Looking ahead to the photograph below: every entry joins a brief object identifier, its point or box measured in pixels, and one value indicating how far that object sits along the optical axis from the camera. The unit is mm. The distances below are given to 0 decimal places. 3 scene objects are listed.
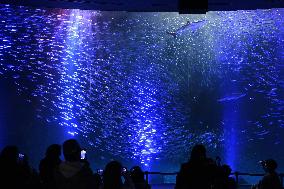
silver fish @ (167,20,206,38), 23219
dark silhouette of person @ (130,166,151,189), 4473
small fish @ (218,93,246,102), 24703
